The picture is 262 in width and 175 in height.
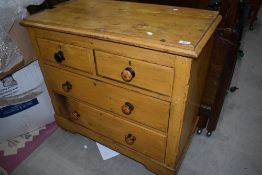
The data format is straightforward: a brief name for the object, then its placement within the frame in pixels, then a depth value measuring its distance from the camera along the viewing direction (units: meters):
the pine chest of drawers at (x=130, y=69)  0.85
